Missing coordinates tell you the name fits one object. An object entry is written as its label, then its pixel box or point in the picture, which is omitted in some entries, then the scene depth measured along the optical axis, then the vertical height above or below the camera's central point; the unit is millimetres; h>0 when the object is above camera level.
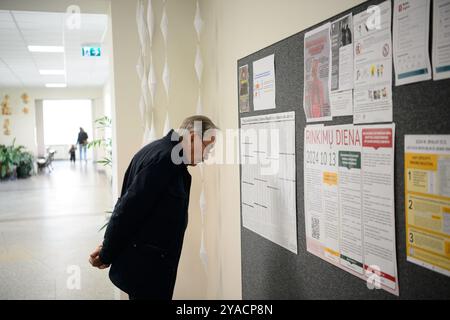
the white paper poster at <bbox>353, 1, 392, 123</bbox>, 1158 +220
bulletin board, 1038 -343
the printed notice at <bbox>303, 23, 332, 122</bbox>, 1419 +239
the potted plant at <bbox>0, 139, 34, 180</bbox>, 10469 -384
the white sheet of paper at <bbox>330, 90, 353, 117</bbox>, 1313 +124
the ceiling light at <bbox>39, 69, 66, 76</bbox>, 9375 +1789
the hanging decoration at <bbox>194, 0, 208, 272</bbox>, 2652 +278
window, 15656 +1092
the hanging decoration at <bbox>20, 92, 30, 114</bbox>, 13258 +1533
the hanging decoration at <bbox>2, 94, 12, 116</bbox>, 13047 +1360
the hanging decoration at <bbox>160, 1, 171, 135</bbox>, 2624 +518
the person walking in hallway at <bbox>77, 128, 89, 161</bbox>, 14430 +316
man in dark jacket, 1676 -321
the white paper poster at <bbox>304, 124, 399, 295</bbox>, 1182 -191
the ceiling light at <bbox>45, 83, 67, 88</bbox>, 12420 +1939
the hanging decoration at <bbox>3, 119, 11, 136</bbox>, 13234 +704
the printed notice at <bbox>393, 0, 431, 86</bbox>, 1028 +256
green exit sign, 6342 +1494
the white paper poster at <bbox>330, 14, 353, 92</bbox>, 1308 +285
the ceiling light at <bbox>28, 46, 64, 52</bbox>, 6650 +1637
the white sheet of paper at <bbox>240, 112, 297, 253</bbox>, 1700 -160
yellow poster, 997 -158
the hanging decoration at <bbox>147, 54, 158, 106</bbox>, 2639 +414
